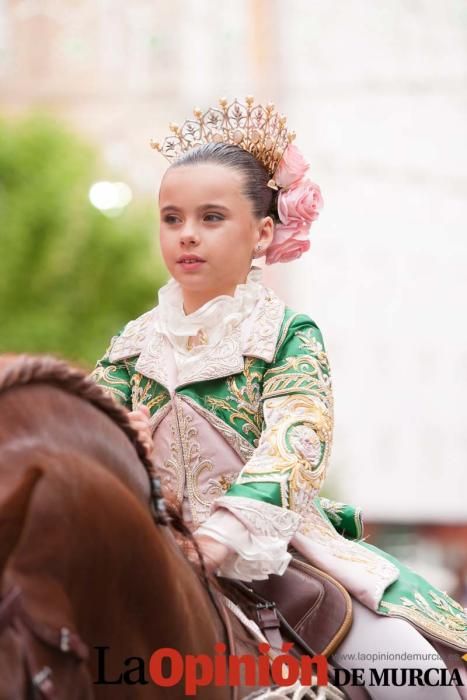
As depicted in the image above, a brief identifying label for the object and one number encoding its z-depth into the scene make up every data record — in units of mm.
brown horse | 4141
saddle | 5844
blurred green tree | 29953
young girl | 5953
